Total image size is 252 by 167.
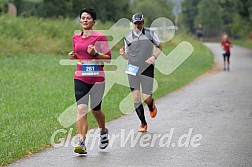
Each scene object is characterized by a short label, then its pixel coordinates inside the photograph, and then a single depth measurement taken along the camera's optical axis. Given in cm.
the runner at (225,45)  3127
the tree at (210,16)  10994
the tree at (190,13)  12306
